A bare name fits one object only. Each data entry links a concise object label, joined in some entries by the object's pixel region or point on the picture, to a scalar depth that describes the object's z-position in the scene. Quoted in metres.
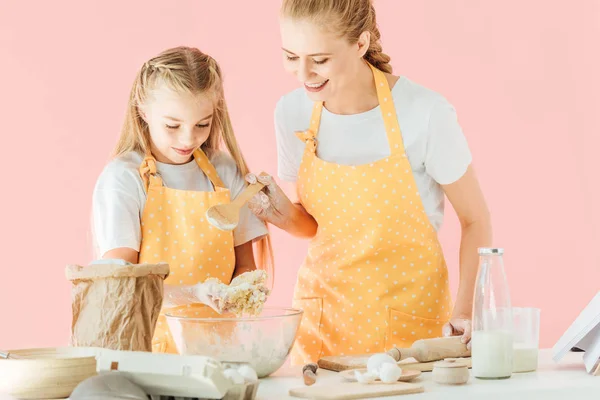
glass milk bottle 2.48
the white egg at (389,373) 2.38
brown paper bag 2.39
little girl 3.04
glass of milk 2.56
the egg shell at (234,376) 2.21
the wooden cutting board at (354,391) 2.27
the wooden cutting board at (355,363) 2.59
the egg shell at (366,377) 2.39
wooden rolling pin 2.61
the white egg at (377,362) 2.41
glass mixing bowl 2.50
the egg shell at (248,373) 2.25
